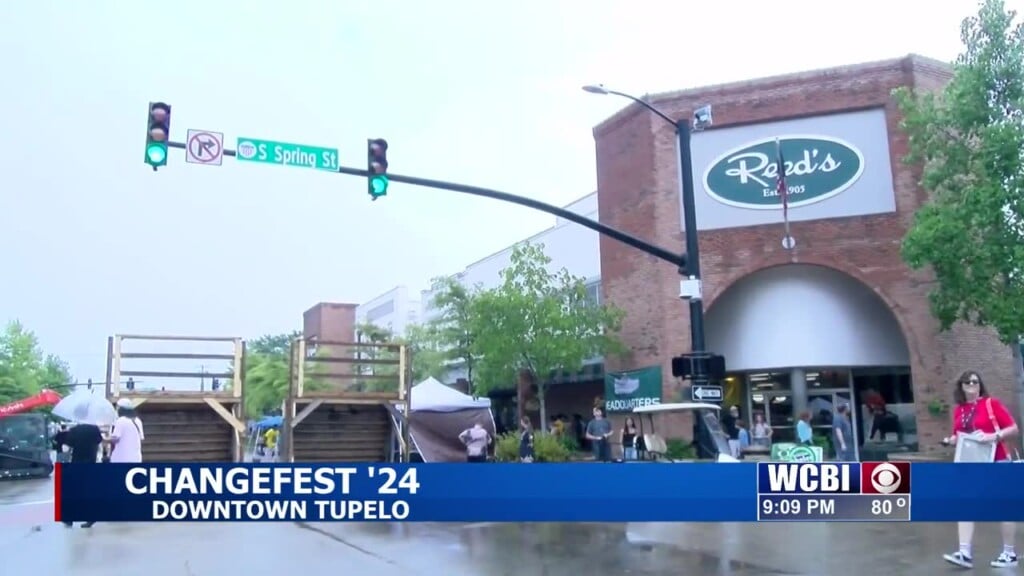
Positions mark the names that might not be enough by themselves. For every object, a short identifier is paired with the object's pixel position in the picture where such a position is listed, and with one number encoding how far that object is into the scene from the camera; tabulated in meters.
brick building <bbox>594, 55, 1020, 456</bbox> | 24.48
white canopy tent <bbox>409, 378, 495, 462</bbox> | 21.92
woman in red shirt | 8.40
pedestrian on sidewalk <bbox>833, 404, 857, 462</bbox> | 20.48
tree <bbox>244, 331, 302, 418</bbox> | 62.22
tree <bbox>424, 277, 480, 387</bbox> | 36.56
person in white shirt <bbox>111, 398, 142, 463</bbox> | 11.95
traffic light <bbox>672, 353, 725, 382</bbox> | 15.15
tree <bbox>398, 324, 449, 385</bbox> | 38.75
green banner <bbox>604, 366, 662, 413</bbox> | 26.09
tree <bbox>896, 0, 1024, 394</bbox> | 19.12
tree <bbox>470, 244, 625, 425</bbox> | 27.47
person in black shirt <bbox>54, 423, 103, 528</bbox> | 12.58
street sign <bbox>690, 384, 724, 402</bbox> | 15.08
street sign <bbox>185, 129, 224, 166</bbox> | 14.05
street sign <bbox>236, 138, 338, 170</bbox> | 14.39
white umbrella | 12.93
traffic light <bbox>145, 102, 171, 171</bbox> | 13.89
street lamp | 15.48
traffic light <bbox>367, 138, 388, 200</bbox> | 15.20
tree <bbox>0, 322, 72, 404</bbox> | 55.82
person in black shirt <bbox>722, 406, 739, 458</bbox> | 21.70
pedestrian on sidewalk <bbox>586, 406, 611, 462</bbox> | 20.53
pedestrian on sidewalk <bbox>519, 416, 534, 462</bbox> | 22.50
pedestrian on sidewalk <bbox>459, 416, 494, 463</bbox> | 18.97
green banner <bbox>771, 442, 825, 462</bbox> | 16.19
